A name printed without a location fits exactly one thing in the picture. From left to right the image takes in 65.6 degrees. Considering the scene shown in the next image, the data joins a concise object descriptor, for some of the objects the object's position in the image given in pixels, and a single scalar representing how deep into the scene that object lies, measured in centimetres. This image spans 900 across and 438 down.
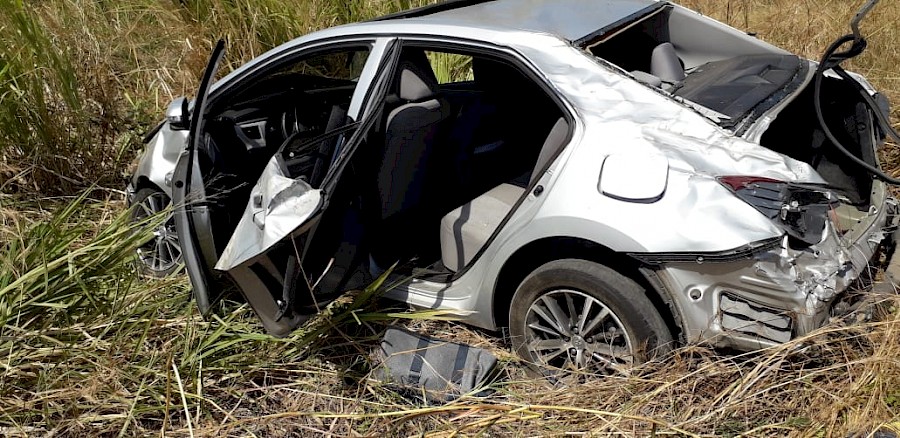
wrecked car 222
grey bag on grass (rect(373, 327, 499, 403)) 273
